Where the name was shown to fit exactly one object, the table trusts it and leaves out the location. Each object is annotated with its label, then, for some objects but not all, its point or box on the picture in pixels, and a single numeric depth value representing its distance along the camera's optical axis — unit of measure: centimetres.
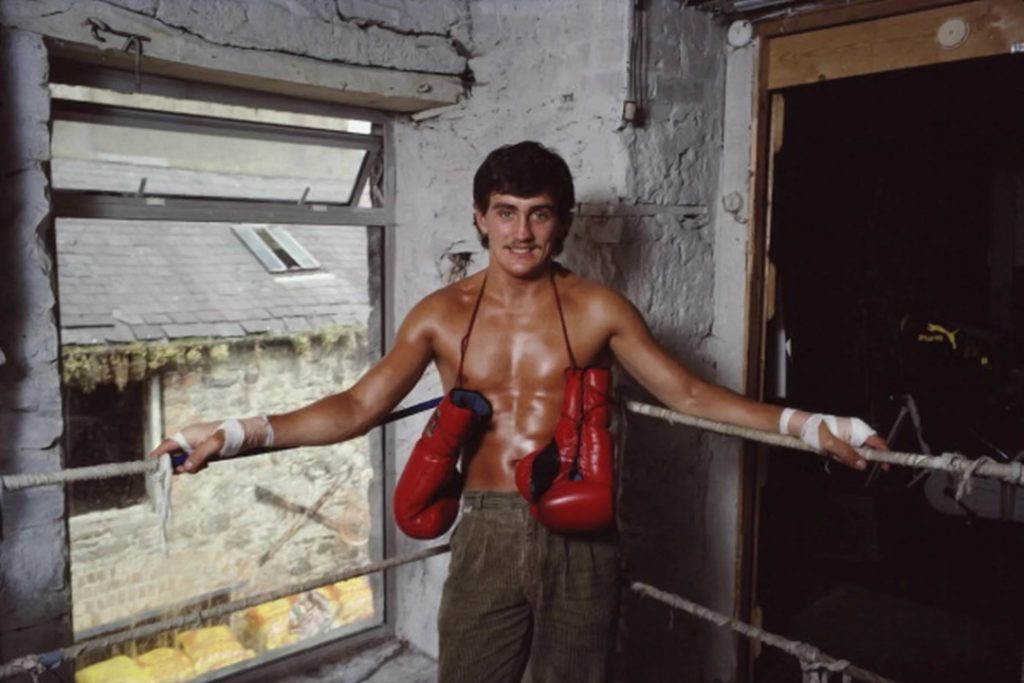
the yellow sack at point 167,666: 346
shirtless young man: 238
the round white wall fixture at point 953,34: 268
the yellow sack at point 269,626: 389
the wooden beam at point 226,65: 249
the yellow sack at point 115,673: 334
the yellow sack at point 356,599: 410
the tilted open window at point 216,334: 310
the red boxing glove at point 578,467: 216
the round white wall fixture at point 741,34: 323
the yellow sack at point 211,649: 359
